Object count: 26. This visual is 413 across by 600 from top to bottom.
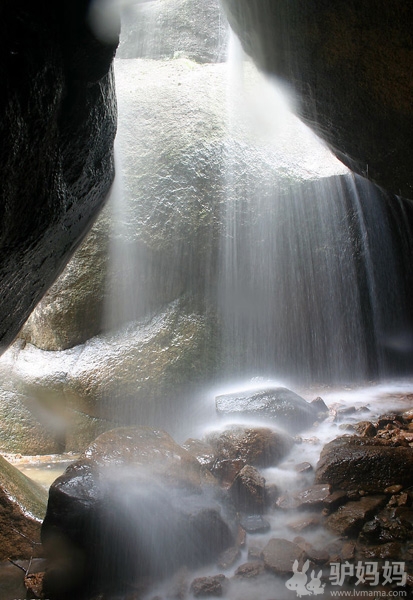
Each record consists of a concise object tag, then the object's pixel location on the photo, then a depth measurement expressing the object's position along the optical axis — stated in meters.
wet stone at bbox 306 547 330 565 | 2.95
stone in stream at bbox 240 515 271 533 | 3.54
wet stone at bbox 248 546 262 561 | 3.18
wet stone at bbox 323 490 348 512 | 3.58
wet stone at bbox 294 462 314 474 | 4.40
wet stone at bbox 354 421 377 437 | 4.97
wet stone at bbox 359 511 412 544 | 3.02
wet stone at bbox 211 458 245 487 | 4.30
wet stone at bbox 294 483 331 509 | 3.70
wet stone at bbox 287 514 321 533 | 3.42
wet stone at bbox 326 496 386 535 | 3.23
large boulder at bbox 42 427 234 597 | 3.07
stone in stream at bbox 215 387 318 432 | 5.76
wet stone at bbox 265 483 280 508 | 3.92
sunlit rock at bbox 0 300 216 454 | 6.35
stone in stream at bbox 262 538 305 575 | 2.98
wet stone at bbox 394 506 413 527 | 3.15
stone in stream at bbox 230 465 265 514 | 3.87
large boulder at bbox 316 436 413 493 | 3.63
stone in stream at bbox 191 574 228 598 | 2.87
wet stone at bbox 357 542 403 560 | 2.83
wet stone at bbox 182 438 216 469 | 4.66
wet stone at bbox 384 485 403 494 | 3.51
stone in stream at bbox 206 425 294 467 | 4.72
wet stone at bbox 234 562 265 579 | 3.00
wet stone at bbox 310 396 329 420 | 6.22
